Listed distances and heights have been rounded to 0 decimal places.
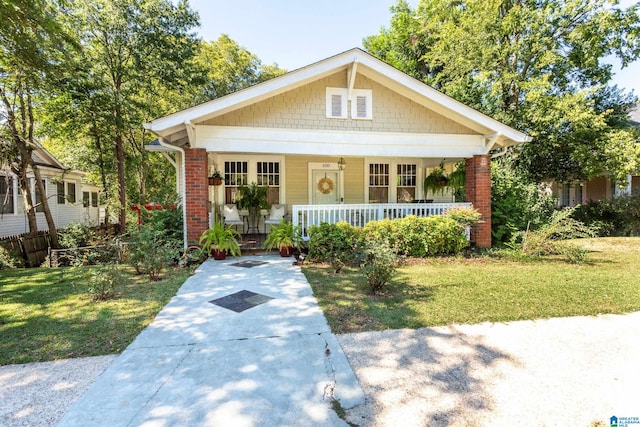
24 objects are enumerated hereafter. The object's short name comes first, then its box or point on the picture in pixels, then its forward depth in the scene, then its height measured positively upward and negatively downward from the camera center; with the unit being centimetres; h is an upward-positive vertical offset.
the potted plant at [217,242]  689 -78
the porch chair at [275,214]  954 -22
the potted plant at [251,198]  968 +30
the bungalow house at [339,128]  689 +195
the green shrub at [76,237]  971 -92
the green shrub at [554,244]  690 -92
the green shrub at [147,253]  538 -81
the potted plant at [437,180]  976 +83
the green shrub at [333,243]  663 -81
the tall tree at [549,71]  1122 +558
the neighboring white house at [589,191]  1509 +73
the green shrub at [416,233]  724 -64
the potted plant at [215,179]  845 +80
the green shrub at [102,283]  433 -108
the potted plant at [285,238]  738 -76
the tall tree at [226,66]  2144 +1026
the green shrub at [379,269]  449 -93
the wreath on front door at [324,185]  1059 +76
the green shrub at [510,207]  864 -4
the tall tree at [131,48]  1305 +740
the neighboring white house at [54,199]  1157 +51
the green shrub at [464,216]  753 -25
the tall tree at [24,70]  601 +351
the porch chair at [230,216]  912 -26
